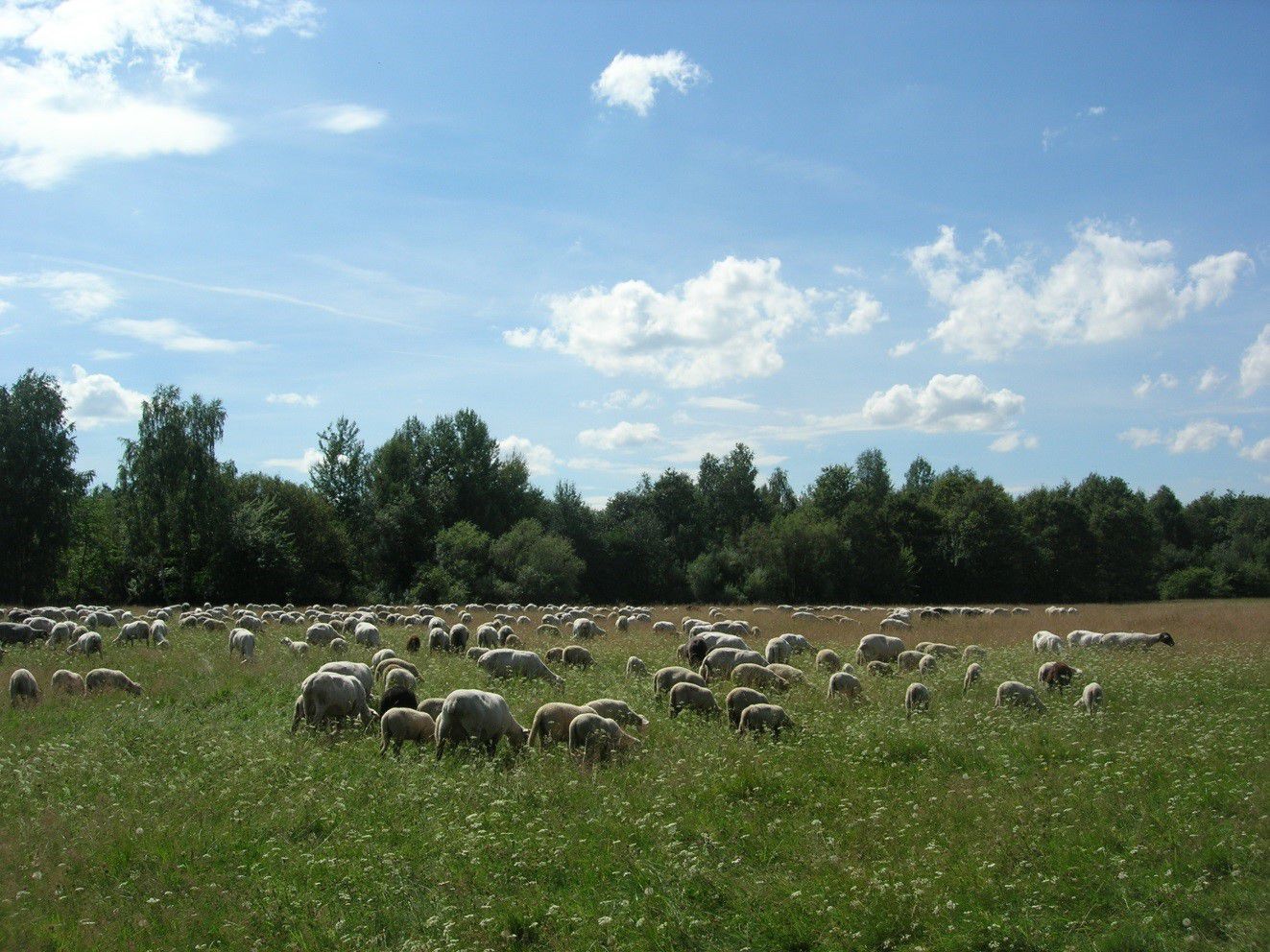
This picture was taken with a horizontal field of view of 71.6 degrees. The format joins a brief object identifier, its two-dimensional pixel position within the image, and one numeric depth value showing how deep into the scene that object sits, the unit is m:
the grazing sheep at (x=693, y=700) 16.06
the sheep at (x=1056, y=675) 18.36
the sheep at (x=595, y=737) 12.55
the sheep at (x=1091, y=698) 15.73
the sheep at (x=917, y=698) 16.14
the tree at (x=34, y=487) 57.75
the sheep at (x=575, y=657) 22.75
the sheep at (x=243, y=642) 24.31
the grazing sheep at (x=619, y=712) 14.48
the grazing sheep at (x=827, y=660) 21.84
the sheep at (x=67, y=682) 18.06
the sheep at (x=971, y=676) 18.36
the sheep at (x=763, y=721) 13.95
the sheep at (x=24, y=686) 17.41
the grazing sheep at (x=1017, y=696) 15.80
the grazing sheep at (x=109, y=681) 18.45
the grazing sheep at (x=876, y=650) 24.41
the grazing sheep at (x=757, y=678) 17.86
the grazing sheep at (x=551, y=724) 13.39
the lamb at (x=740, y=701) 15.20
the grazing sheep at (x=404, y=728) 13.43
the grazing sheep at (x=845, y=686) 17.34
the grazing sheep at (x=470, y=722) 13.01
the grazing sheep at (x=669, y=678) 17.77
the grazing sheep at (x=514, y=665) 19.64
